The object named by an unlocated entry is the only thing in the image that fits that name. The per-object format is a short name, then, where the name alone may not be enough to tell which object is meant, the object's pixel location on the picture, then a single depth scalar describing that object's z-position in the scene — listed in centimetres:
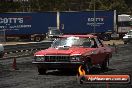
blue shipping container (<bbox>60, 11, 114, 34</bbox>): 6022
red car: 1641
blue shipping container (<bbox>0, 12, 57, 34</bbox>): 5941
